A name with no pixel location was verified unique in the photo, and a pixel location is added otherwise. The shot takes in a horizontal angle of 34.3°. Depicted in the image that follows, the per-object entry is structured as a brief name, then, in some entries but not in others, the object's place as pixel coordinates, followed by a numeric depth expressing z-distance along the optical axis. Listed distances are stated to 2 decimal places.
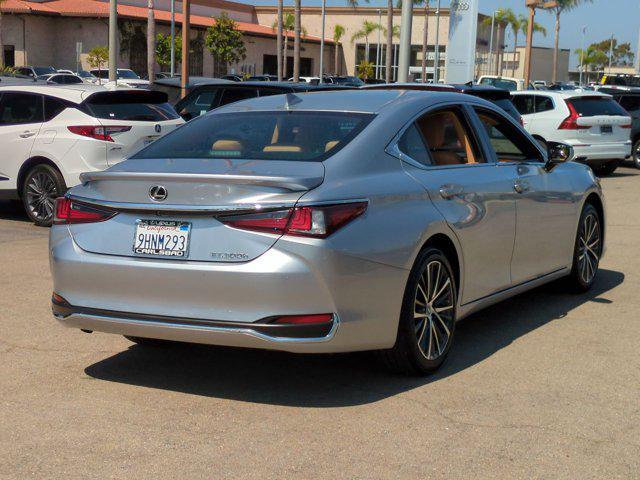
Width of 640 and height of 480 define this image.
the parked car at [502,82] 38.31
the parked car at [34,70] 53.69
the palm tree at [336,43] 99.06
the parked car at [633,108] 24.05
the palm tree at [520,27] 113.11
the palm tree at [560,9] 92.84
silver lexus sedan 4.95
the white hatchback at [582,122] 20.41
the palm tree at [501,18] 112.73
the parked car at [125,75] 49.88
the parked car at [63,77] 45.81
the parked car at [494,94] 17.10
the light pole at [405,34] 19.73
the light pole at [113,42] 24.77
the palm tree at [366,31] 101.25
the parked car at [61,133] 12.02
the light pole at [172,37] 58.81
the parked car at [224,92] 14.77
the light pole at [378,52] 98.89
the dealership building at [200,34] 66.12
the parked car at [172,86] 21.23
